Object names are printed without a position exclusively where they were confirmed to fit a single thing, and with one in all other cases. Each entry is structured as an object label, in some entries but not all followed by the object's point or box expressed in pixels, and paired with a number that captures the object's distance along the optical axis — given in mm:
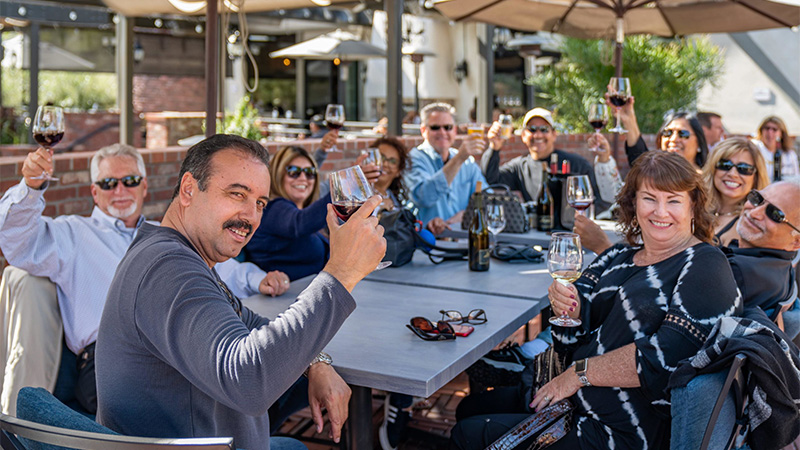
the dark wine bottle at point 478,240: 3322
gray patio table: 2011
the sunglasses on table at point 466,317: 2473
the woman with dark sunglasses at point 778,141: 7949
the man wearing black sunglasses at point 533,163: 5000
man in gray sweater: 1352
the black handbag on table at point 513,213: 4211
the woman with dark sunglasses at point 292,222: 3344
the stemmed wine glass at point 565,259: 2289
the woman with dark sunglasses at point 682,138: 4651
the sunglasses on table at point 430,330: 2271
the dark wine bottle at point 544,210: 4328
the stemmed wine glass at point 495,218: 3406
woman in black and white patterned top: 2066
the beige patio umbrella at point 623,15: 5531
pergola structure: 3840
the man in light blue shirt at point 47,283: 2545
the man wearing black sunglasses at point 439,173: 4883
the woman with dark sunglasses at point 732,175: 3543
